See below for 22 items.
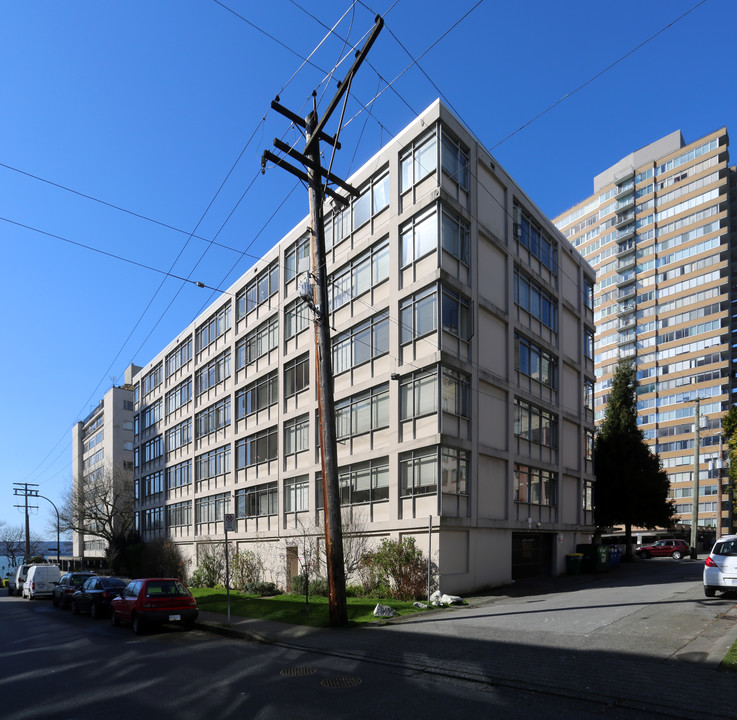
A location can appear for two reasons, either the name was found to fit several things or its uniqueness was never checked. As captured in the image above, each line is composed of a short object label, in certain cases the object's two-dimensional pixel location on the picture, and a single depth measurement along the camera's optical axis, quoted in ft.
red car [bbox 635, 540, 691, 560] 145.79
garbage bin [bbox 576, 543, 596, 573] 104.53
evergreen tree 134.51
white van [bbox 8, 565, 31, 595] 142.20
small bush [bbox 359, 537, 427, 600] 70.18
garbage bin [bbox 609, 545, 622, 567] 117.50
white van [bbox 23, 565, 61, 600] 125.39
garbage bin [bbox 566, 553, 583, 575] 102.17
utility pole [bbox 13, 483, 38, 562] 255.50
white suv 53.06
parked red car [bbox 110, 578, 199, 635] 58.08
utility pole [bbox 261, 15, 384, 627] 52.11
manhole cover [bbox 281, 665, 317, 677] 34.71
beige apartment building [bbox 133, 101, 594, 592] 77.00
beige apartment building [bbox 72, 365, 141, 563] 240.53
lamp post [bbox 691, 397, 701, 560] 135.33
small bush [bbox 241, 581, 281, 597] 93.35
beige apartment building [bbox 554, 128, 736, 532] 272.10
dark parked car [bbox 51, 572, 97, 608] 95.91
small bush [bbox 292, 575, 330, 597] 78.79
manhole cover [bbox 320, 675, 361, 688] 31.49
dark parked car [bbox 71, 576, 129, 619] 78.59
